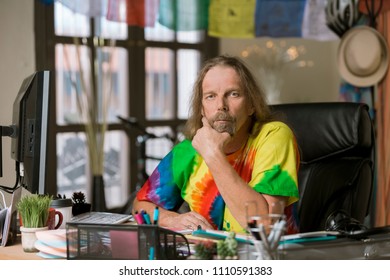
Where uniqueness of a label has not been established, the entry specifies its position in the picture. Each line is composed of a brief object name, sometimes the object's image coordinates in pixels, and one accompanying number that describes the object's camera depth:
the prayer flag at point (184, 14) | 7.73
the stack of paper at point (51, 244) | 4.40
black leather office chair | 5.37
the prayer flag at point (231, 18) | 7.98
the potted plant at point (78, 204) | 4.93
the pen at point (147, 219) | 4.45
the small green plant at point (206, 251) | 4.22
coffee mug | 4.64
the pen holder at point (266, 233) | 4.16
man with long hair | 4.76
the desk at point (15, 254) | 4.47
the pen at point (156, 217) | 4.33
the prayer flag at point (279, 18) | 8.24
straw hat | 7.43
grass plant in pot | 4.53
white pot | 4.52
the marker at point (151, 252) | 4.23
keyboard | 4.81
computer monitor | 4.57
